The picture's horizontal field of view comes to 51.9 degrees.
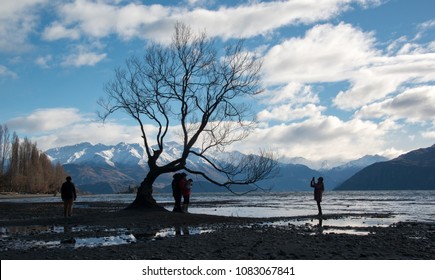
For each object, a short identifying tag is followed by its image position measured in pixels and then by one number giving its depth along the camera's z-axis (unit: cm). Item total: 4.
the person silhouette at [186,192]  3359
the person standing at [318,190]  3550
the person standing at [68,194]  3222
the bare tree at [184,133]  3575
